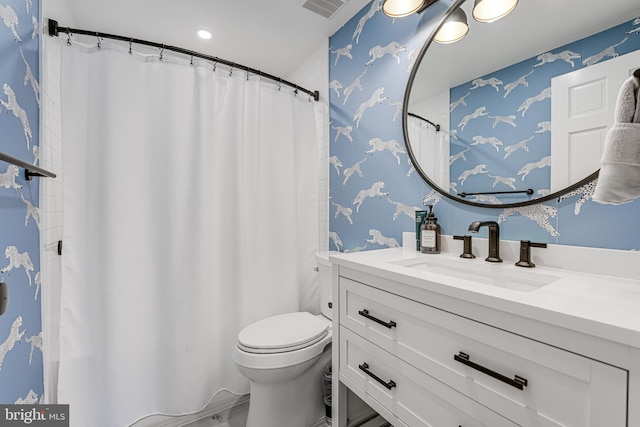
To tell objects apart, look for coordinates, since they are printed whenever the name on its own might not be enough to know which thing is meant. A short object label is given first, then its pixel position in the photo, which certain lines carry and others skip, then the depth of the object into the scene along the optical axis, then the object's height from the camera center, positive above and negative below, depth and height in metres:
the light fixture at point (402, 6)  1.30 +0.98
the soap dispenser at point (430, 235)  1.27 -0.12
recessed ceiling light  1.87 +1.22
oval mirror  0.88 +0.43
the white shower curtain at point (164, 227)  1.32 -0.10
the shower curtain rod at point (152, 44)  1.26 +0.86
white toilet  1.30 -0.76
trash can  1.50 -1.01
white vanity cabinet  0.54 -0.39
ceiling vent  1.64 +1.25
